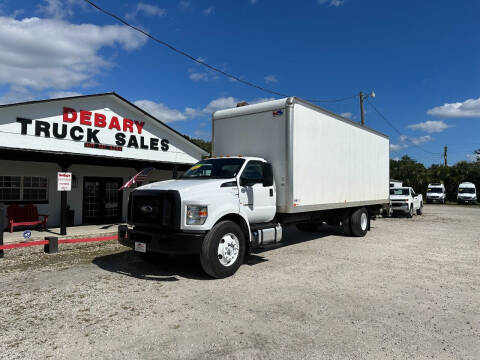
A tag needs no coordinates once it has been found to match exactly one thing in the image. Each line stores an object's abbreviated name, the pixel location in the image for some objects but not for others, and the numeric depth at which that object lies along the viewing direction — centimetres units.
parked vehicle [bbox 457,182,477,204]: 3534
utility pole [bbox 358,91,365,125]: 2500
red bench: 1191
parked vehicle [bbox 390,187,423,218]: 1857
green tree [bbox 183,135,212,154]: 6388
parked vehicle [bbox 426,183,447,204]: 3484
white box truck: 555
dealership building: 1200
